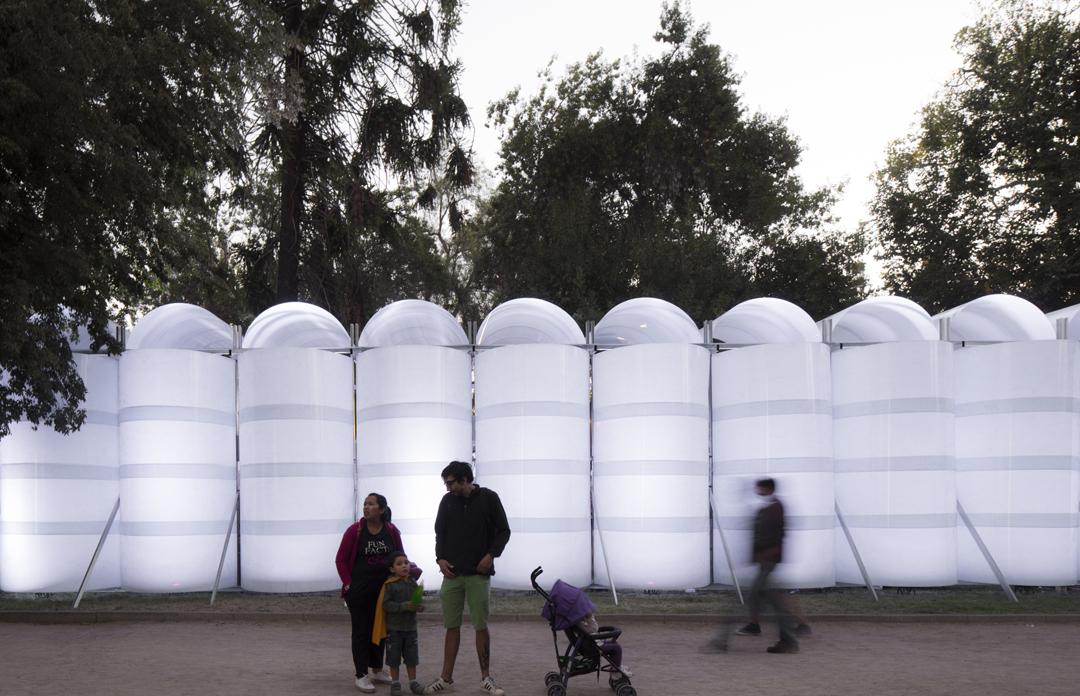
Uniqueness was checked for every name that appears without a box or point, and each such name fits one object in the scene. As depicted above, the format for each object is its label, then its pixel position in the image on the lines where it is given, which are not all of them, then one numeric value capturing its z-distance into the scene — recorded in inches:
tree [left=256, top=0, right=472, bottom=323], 873.5
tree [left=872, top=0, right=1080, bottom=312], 1197.1
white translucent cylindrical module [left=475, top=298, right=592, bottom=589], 527.8
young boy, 300.0
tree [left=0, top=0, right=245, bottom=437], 425.4
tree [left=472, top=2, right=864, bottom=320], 1202.6
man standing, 298.2
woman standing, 307.4
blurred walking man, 375.2
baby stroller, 292.7
